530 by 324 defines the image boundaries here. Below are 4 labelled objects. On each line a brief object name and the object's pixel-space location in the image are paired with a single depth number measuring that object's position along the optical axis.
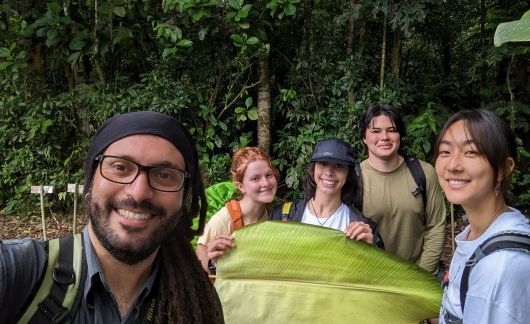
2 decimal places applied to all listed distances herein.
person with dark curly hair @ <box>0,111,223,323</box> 1.23
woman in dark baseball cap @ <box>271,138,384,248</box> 2.47
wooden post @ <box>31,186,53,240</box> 5.37
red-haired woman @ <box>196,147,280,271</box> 2.46
